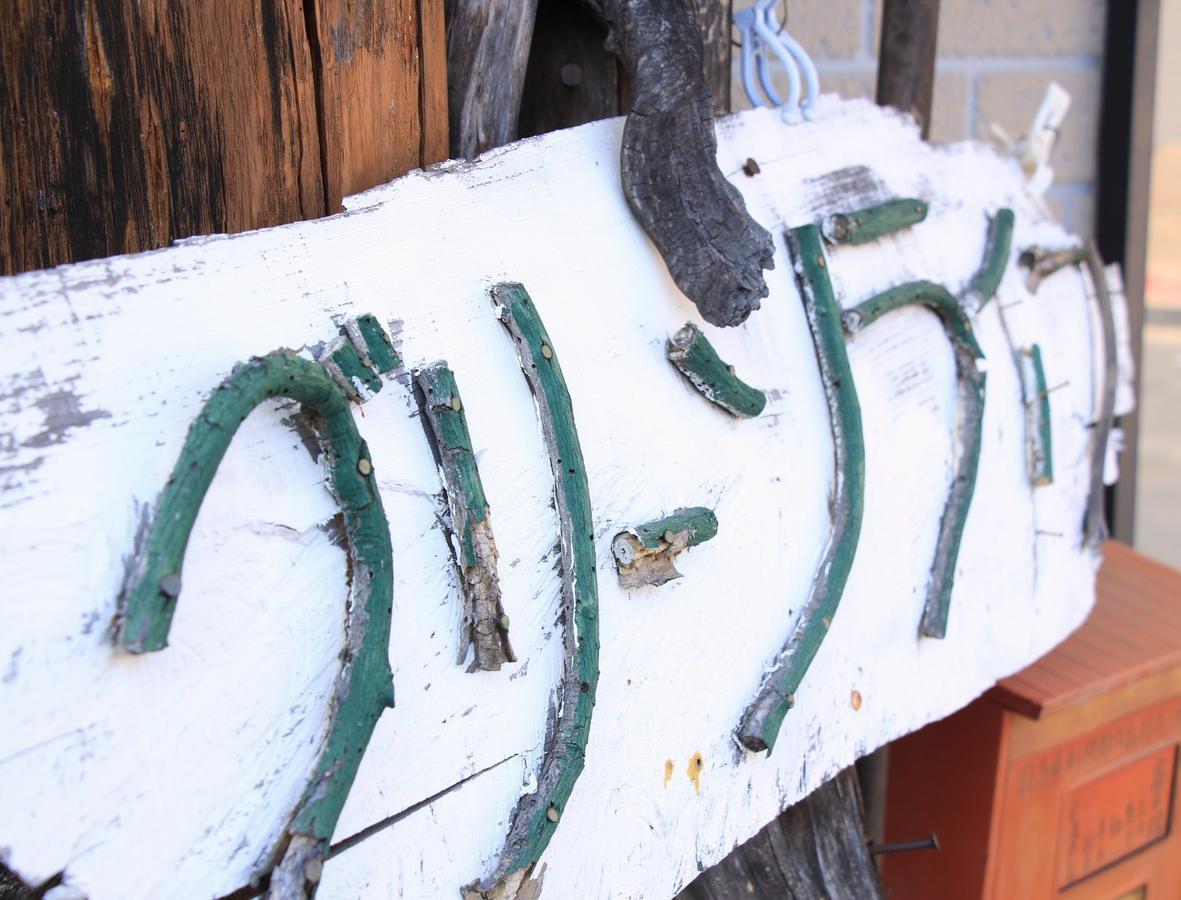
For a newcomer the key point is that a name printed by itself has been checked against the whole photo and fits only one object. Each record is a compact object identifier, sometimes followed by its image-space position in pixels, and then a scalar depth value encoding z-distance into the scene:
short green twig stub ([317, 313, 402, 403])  0.62
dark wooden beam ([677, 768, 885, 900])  0.95
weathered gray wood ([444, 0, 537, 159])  0.80
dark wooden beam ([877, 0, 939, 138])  1.14
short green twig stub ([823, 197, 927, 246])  0.91
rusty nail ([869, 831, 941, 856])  1.06
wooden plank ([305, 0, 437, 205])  0.71
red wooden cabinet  1.08
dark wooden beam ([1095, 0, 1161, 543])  1.73
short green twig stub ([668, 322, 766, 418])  0.78
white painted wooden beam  0.54
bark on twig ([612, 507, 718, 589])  0.73
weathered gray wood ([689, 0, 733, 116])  0.93
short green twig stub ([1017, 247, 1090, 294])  1.09
